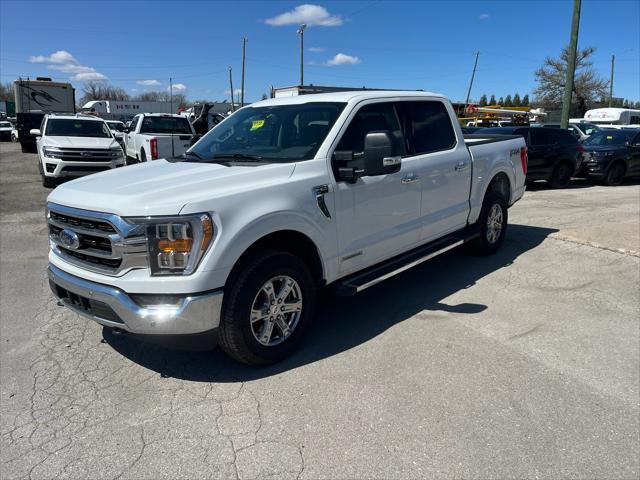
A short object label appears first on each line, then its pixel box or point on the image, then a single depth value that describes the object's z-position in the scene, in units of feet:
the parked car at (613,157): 47.52
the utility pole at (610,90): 198.76
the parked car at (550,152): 43.73
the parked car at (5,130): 129.80
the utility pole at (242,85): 201.87
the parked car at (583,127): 69.72
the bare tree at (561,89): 193.88
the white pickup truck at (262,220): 10.43
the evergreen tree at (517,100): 398.01
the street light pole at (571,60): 53.06
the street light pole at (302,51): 152.66
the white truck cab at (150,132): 42.21
